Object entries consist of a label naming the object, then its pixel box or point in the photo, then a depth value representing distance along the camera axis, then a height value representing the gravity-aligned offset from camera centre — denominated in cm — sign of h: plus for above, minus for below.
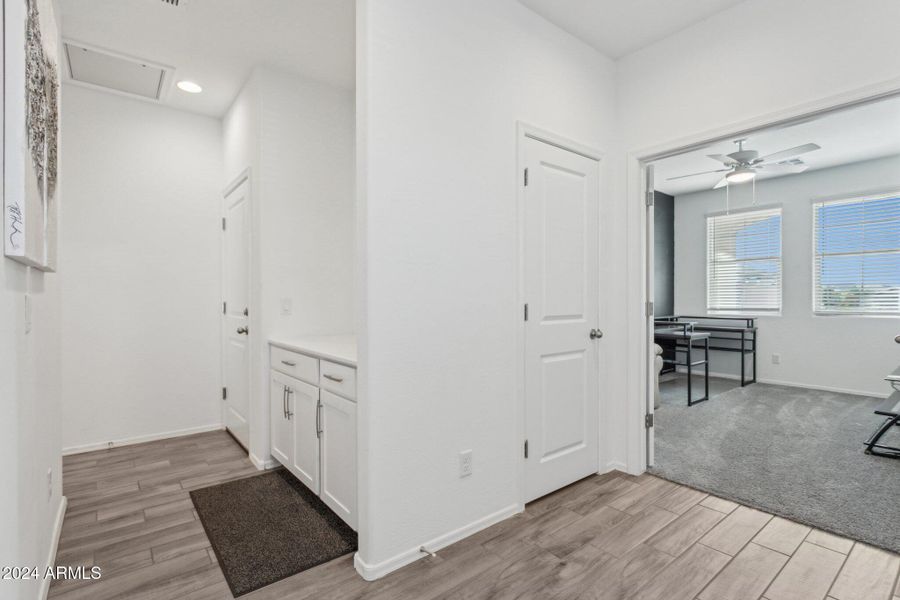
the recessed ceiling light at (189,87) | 326 +158
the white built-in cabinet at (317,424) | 206 -70
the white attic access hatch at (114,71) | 287 +158
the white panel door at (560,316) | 246 -13
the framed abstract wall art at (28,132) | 112 +48
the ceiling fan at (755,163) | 385 +123
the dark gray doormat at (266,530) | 188 -117
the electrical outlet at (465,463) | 213 -82
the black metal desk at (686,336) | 476 -46
